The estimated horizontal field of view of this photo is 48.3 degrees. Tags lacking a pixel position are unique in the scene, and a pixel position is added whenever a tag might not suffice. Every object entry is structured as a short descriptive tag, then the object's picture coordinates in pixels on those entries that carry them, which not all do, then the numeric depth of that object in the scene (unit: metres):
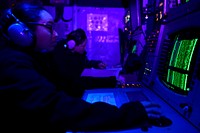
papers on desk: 2.01
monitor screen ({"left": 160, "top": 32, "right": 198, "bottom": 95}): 0.94
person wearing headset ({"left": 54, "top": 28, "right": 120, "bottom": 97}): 1.54
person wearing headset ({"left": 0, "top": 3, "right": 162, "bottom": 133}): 0.69
